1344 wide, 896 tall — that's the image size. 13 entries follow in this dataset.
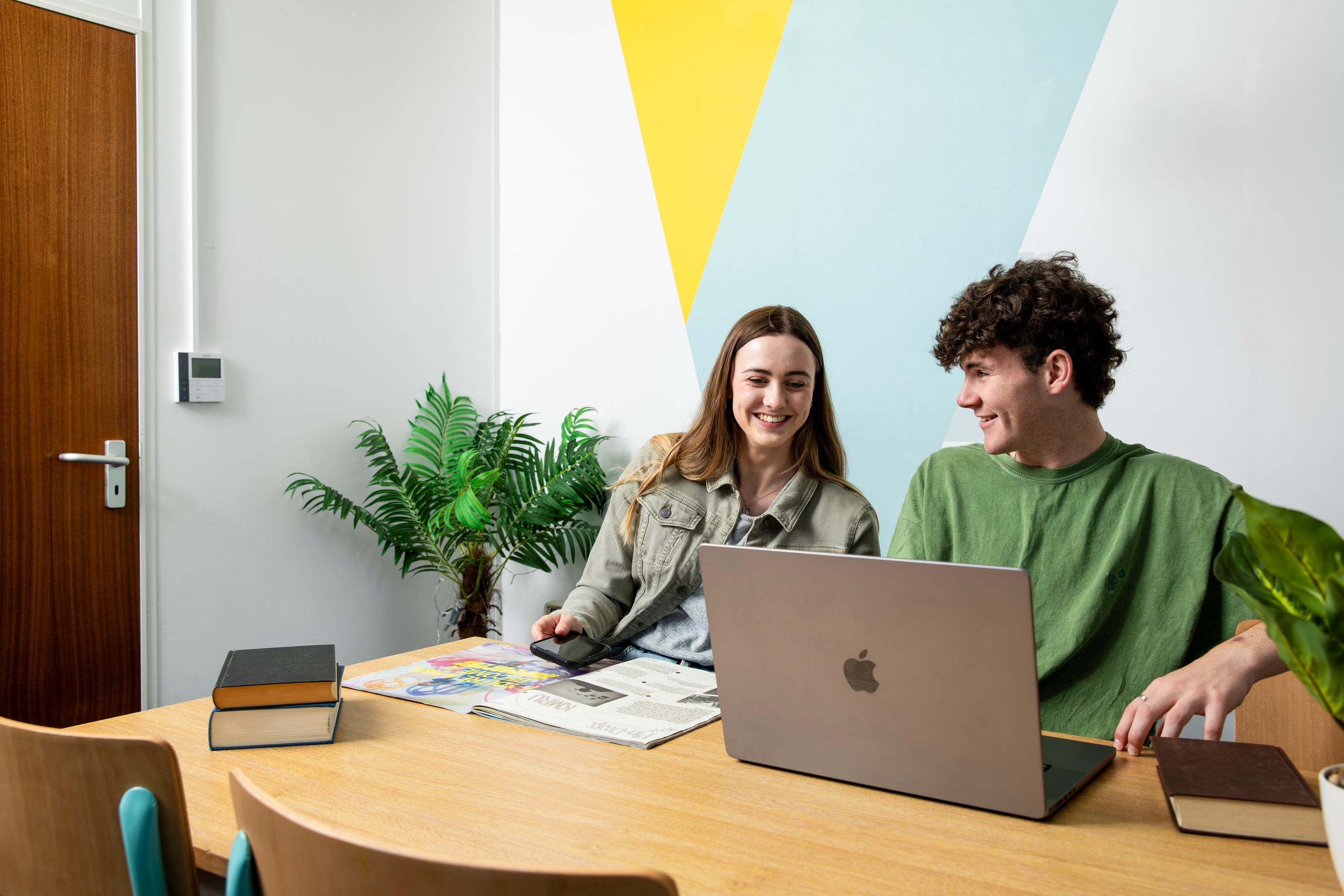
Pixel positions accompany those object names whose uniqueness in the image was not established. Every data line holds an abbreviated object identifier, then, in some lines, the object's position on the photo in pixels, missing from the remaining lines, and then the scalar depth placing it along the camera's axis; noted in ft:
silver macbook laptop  2.98
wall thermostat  9.16
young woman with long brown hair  6.54
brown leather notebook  2.93
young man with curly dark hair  5.08
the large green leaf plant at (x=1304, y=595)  2.33
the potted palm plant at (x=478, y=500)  10.34
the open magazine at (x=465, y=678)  4.66
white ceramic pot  2.50
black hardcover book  3.94
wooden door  8.14
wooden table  2.76
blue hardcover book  3.92
